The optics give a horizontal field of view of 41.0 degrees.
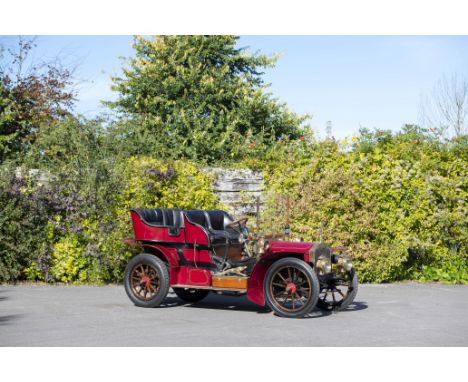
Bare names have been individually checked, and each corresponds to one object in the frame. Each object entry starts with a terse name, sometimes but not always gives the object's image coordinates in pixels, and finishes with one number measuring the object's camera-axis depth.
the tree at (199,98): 16.23
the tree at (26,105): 13.90
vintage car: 7.55
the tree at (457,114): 24.94
